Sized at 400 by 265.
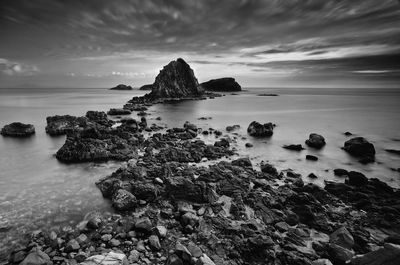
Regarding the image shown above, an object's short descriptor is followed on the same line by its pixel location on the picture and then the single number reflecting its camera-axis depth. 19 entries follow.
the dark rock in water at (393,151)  20.79
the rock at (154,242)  7.42
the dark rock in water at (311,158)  18.38
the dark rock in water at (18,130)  25.06
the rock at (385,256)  5.44
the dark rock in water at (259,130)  27.56
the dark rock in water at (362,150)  19.58
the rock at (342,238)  7.72
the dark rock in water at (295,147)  21.60
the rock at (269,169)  14.66
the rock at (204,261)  6.34
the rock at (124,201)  9.88
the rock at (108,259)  5.86
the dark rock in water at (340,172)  15.11
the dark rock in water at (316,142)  22.81
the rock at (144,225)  8.23
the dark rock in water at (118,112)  46.91
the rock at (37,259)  6.49
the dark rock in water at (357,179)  12.92
